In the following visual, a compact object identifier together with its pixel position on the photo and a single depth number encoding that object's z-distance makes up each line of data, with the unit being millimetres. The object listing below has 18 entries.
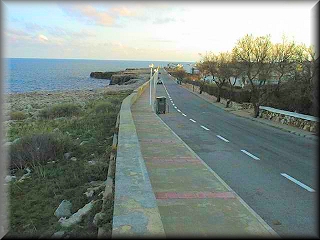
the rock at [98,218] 4023
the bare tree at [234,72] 22755
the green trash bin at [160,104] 19513
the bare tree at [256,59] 19860
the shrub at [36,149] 8390
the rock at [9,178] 7076
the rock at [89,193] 5808
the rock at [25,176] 7156
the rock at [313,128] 13643
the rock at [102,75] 99177
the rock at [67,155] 8923
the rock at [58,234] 4373
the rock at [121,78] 72436
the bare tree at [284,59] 18650
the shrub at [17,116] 18721
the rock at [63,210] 5196
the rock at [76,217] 4683
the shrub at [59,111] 19359
